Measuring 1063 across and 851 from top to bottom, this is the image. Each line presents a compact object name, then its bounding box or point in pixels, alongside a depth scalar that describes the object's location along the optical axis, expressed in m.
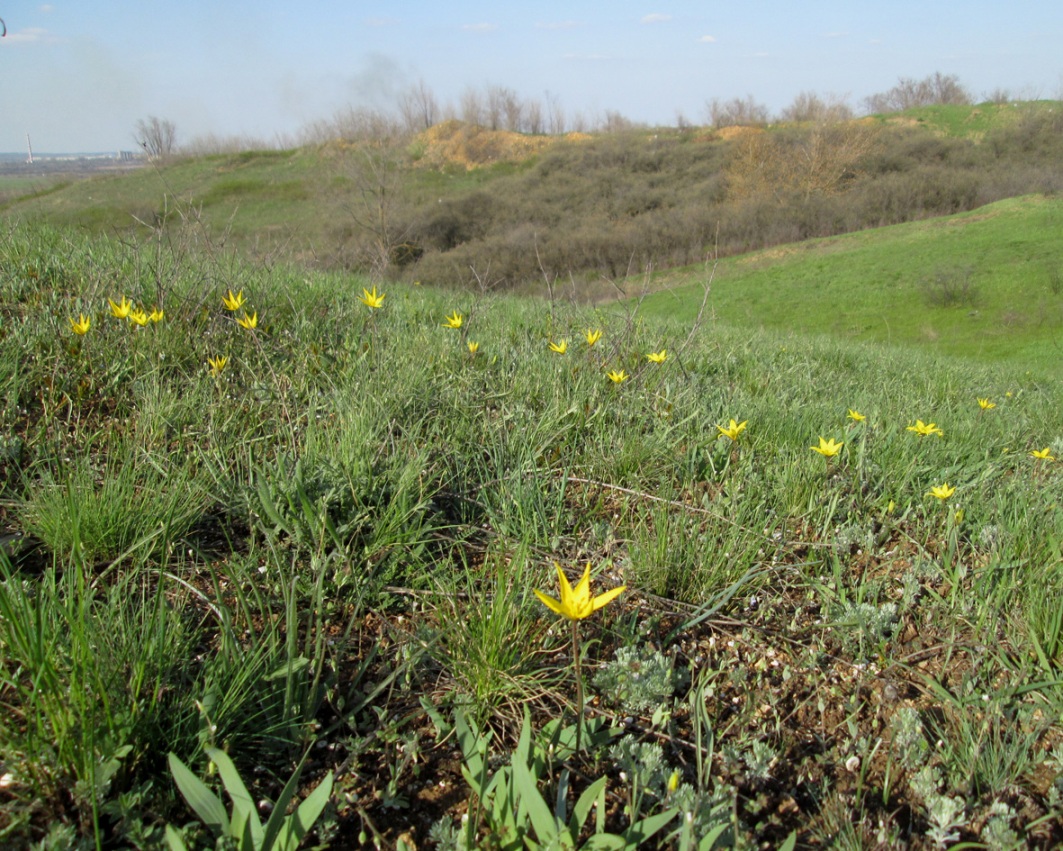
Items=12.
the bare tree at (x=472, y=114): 65.38
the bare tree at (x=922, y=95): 65.19
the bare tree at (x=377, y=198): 33.34
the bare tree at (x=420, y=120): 64.94
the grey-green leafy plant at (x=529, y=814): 1.01
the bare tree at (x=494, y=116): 66.43
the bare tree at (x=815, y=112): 50.66
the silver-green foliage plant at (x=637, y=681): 1.38
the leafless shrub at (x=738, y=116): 59.73
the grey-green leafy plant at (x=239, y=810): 0.99
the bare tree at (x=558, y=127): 69.56
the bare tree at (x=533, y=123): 68.99
